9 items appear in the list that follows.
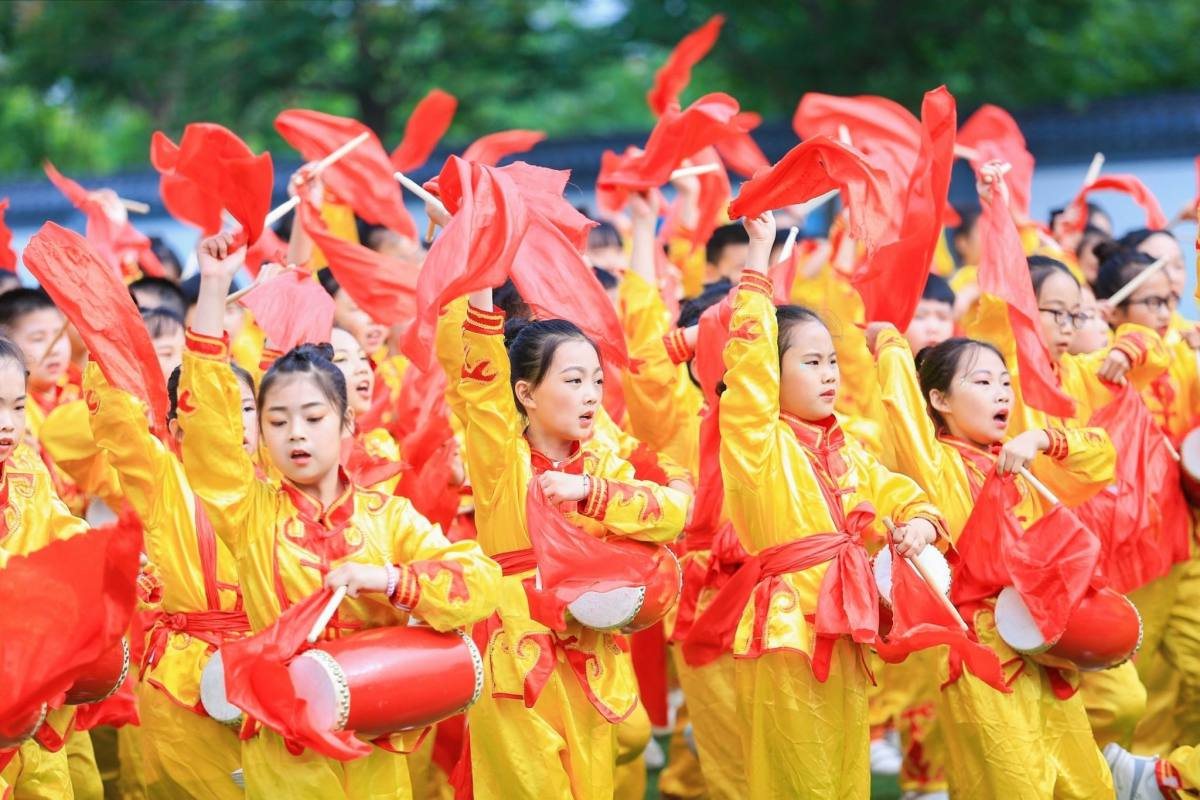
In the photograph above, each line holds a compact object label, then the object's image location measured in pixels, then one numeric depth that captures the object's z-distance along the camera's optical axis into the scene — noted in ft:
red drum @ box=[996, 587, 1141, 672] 30.19
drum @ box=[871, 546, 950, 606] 29.55
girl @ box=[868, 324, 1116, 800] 30.55
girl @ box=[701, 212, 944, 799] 29.01
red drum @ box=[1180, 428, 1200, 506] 36.81
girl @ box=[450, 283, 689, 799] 28.53
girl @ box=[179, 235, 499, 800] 25.32
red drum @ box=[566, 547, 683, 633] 28.04
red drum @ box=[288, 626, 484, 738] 24.11
